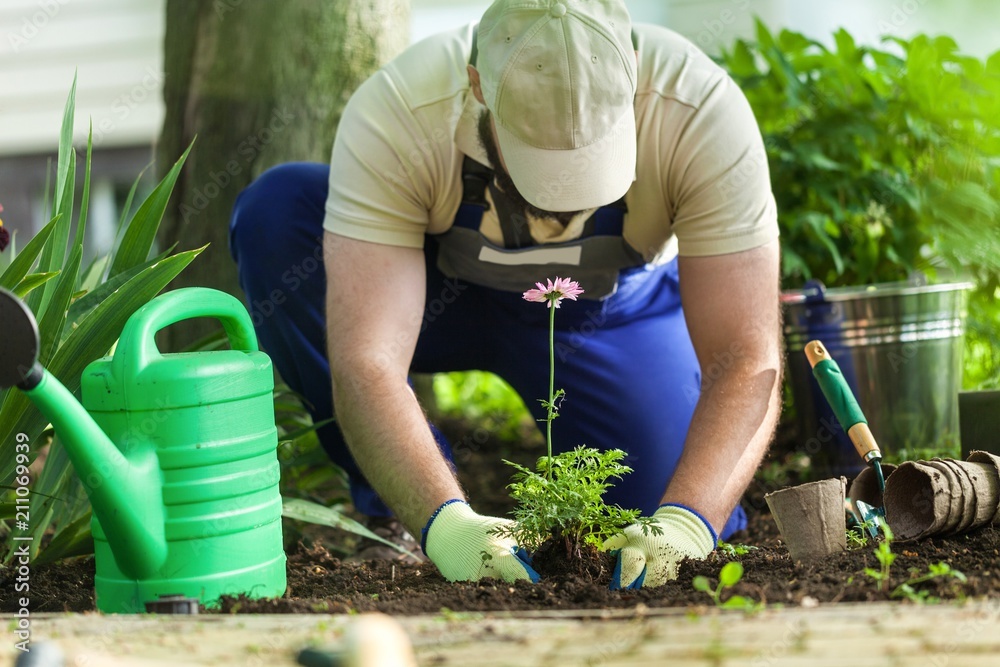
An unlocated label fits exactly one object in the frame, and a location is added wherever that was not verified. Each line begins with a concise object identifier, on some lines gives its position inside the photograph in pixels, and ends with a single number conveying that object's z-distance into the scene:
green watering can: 3.48
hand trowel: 3.67
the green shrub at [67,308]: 3.71
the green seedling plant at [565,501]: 3.56
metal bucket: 4.28
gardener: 3.73
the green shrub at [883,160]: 4.38
